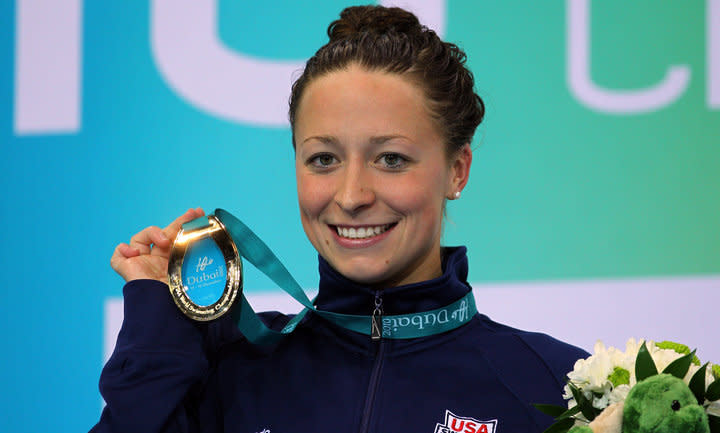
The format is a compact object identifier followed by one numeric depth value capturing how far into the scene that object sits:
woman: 6.84
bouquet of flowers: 6.62
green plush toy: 6.62
